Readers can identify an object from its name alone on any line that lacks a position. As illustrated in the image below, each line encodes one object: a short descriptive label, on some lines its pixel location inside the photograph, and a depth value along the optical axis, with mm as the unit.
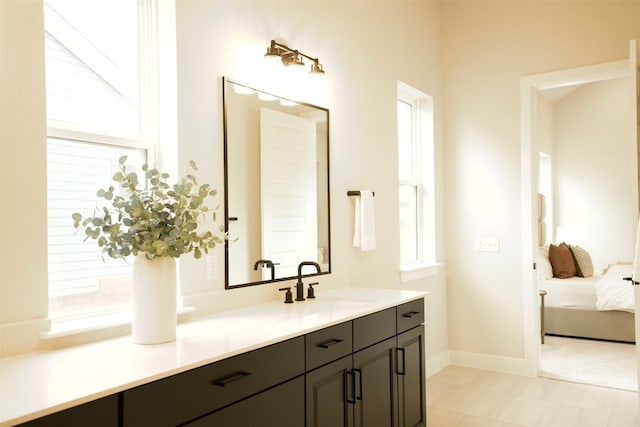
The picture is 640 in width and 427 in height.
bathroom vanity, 1221
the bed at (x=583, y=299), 4887
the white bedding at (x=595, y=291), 4816
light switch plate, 4277
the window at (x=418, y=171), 4242
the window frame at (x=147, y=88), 2069
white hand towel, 3193
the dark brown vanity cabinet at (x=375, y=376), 1998
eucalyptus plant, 1618
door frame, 4102
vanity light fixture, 2506
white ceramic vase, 1655
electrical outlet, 2213
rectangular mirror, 2379
